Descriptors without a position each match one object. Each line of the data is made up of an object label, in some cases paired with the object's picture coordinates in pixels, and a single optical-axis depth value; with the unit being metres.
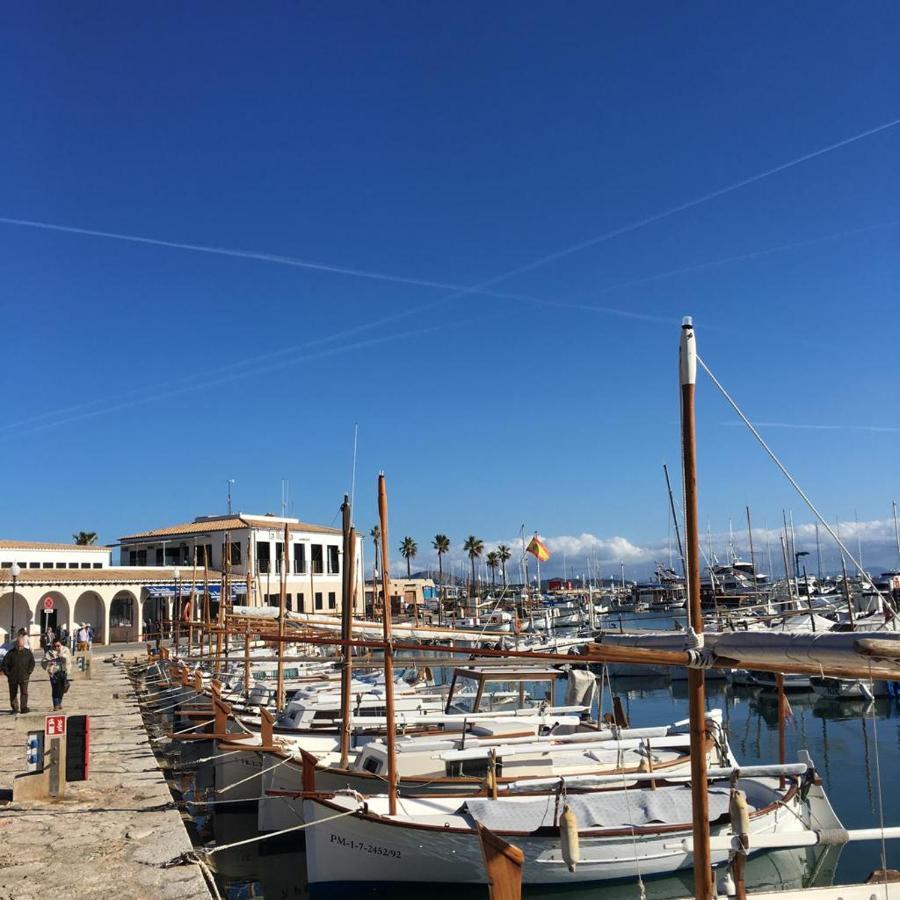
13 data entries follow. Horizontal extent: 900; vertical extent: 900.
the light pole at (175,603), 42.12
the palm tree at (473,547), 118.69
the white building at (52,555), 54.22
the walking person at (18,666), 21.16
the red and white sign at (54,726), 13.52
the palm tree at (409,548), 116.00
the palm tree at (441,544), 115.00
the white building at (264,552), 62.16
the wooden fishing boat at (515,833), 12.92
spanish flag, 36.91
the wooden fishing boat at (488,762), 15.38
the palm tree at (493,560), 126.94
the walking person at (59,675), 22.22
